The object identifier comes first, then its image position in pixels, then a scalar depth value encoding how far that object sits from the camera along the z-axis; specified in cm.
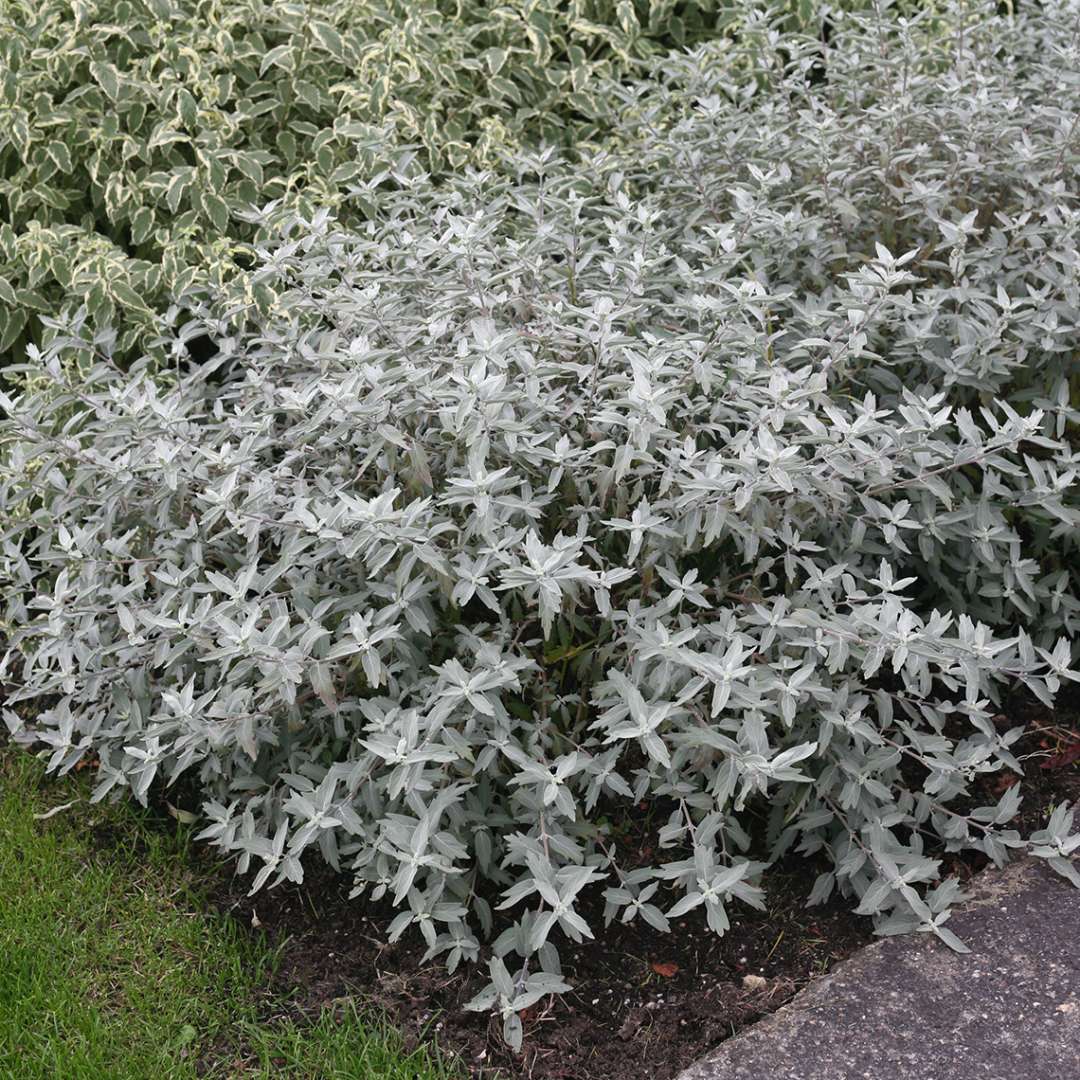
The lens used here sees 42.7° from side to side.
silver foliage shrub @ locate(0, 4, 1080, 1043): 242
